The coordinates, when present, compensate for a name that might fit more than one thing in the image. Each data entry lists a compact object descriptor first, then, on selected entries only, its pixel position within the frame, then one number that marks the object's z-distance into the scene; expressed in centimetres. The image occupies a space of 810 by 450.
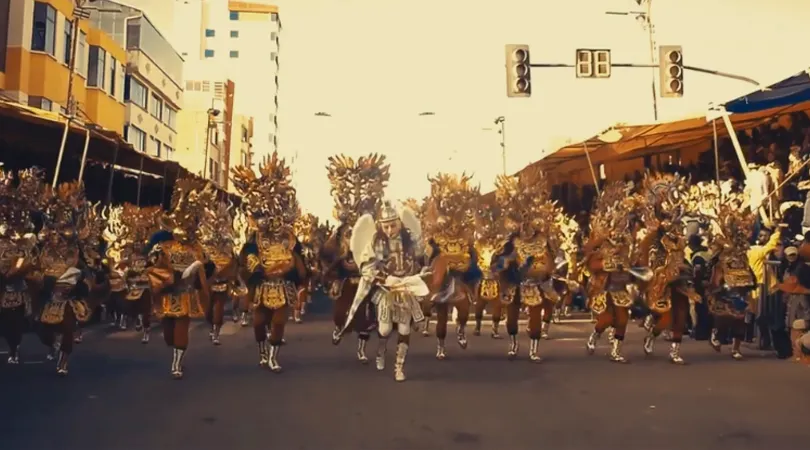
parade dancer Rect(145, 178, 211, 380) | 1043
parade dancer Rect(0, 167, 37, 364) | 1134
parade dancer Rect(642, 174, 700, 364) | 1206
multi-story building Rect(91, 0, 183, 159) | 4184
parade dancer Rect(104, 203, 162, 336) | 1474
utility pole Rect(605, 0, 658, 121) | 2609
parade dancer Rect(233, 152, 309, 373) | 1110
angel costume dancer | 1048
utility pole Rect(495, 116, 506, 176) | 4379
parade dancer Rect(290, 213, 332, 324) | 1954
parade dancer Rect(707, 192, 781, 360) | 1244
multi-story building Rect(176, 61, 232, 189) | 6309
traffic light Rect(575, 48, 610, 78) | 1827
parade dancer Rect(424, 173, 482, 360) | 1303
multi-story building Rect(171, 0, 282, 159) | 9406
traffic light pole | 1707
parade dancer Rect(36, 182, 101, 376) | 1069
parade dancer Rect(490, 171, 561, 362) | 1217
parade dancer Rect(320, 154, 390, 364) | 1205
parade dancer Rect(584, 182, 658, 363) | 1211
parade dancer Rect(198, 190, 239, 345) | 1438
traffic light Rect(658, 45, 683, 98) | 1773
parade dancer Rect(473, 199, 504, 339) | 1399
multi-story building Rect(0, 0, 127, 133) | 2612
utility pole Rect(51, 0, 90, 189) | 1997
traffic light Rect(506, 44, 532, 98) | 1764
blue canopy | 1266
